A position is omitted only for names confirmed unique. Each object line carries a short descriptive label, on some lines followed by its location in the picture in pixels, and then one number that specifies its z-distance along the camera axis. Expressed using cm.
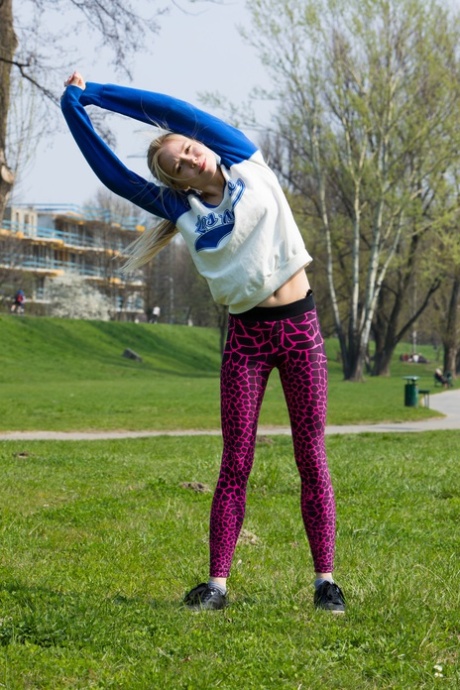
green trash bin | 2675
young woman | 416
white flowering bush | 7400
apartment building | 7569
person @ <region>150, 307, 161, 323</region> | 7410
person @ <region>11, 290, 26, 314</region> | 6131
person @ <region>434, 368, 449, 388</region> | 4244
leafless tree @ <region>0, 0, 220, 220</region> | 1641
